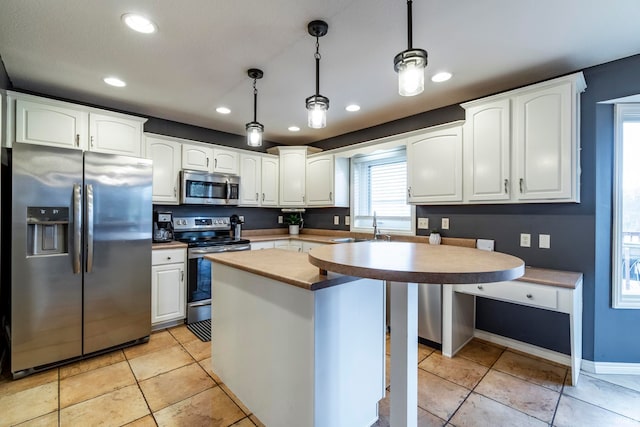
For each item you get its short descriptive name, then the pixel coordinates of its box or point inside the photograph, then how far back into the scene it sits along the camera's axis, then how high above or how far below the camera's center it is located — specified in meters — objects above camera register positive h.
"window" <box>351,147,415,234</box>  3.58 +0.27
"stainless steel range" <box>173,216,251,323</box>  3.25 -0.51
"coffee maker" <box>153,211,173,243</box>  3.36 -0.17
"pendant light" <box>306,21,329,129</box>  1.68 +0.64
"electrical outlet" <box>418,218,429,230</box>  3.29 -0.11
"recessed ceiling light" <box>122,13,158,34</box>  1.74 +1.17
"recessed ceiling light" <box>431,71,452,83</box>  2.44 +1.18
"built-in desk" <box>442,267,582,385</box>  2.03 -0.65
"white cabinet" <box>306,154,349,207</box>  4.01 +0.46
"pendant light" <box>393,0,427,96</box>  1.27 +0.66
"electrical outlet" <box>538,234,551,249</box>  2.48 -0.24
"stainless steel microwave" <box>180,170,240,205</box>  3.48 +0.30
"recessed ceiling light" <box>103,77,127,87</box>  2.54 +1.16
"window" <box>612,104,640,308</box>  2.29 +0.03
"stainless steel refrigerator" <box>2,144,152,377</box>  2.20 -0.36
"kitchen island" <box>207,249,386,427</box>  1.38 -0.70
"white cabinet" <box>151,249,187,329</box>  3.04 -0.81
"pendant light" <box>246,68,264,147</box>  2.09 +0.57
